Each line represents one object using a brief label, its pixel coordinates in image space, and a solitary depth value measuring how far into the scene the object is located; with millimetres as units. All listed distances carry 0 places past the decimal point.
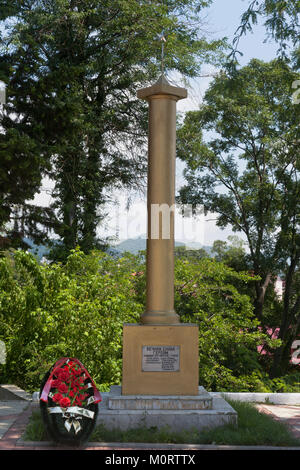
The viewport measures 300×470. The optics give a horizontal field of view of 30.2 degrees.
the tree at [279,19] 8258
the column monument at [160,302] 6379
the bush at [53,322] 8391
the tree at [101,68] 14555
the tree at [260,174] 16641
